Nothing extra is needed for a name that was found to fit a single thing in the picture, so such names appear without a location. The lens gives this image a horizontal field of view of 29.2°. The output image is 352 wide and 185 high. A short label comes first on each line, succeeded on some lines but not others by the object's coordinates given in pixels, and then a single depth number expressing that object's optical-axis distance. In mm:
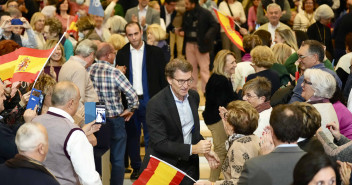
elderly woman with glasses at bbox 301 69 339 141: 6070
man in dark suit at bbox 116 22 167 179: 9383
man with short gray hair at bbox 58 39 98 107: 7938
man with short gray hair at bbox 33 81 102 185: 5332
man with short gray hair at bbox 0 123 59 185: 4668
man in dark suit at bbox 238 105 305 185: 4512
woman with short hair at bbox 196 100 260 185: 5410
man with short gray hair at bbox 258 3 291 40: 11633
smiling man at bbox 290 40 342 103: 7531
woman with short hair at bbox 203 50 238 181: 8547
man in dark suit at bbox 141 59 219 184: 6148
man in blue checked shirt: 8438
